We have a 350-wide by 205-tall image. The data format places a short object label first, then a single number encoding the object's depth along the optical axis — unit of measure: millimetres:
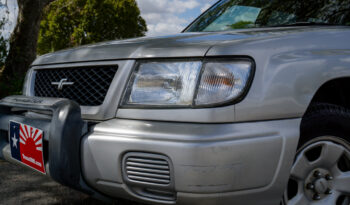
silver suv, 1520
